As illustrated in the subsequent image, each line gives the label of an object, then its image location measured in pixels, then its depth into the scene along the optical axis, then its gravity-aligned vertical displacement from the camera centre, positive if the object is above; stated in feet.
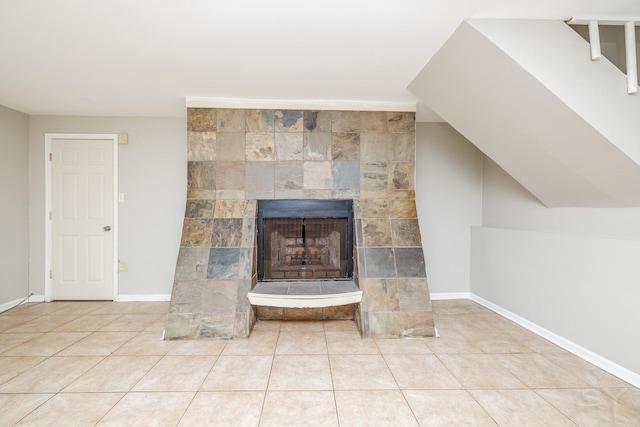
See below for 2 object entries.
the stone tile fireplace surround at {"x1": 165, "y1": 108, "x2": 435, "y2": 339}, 9.68 +1.05
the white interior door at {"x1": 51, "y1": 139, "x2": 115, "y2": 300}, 12.32 +0.07
